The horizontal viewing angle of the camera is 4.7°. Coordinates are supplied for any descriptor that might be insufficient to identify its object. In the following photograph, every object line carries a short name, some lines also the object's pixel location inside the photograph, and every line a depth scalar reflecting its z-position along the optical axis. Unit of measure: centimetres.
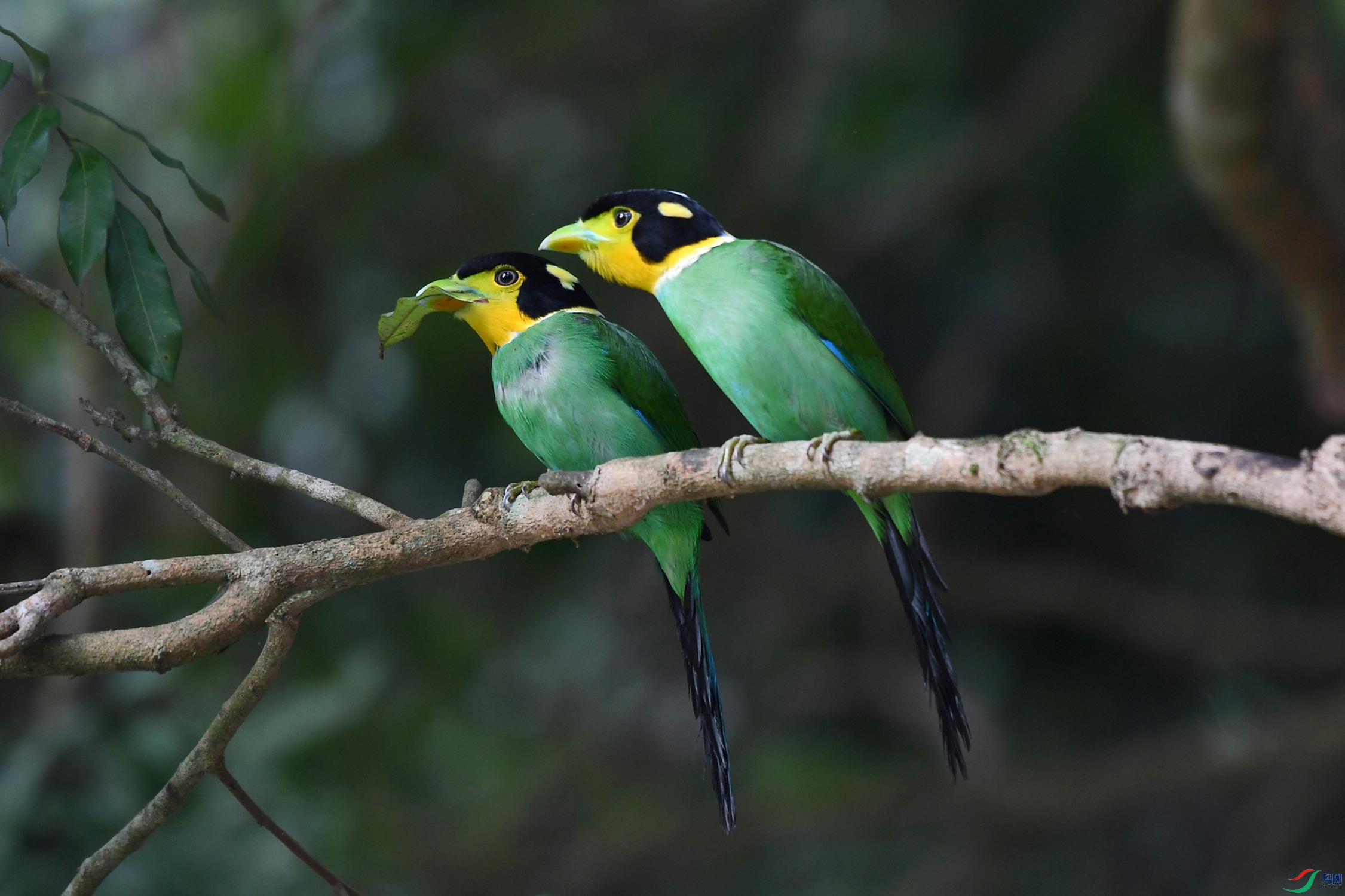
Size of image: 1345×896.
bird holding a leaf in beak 543
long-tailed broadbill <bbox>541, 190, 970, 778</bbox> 539
